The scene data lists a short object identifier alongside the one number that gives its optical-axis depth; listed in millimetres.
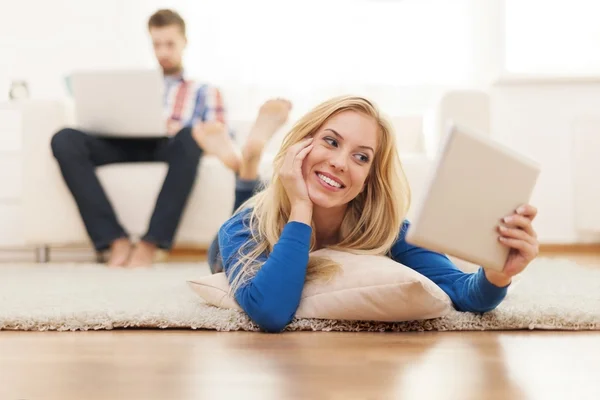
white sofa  2732
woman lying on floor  1252
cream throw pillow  1231
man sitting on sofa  2619
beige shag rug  1299
